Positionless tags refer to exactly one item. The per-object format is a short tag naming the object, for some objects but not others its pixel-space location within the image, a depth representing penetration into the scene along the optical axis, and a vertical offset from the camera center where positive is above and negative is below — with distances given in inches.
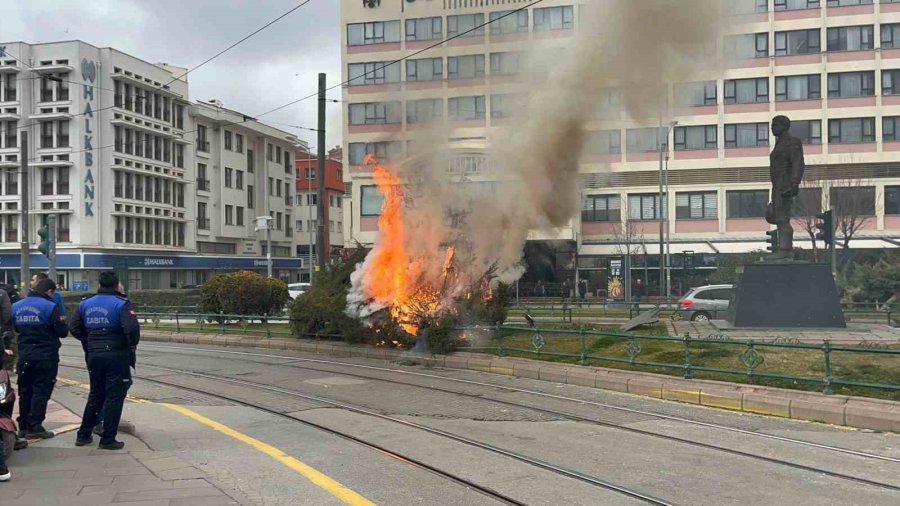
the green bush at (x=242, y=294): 930.1 -44.9
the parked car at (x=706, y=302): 865.3 -55.1
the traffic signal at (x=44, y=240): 783.7 +25.8
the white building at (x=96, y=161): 1824.6 +283.5
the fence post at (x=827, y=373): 371.9 -61.7
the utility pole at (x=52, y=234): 791.1 +32.5
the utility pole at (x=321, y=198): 873.5 +81.3
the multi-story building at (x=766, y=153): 1642.5 +258.7
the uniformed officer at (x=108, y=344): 275.0 -33.1
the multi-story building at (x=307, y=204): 2464.3 +232.4
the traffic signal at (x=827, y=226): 652.1 +32.0
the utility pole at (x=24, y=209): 843.4 +68.5
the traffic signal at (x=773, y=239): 683.5 +20.1
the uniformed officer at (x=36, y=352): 289.9 -38.1
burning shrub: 681.0 -49.2
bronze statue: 661.3 +79.4
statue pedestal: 614.9 -33.7
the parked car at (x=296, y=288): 1555.1 -61.4
